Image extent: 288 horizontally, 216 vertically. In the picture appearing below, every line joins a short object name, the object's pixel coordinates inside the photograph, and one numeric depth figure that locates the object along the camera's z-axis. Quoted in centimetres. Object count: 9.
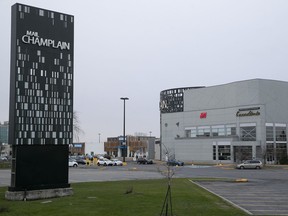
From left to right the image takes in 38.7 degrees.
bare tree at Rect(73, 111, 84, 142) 8452
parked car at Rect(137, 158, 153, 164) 8354
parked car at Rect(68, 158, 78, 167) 6719
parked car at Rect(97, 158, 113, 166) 7444
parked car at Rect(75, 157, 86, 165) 8256
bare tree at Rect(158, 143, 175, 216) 1394
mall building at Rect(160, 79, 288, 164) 8012
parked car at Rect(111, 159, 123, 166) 7588
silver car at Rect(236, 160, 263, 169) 6250
